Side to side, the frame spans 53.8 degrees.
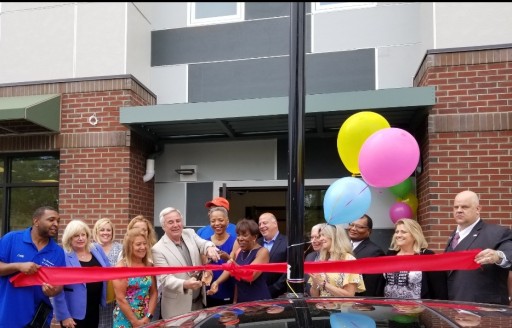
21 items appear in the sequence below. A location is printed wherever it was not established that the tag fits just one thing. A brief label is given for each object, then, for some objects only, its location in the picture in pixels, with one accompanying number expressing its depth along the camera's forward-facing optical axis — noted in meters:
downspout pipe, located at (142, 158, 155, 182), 7.95
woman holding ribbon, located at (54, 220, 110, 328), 4.63
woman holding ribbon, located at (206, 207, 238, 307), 5.01
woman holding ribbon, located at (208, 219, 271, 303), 4.60
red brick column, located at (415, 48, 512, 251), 6.29
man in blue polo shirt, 4.32
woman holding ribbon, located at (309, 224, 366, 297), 4.38
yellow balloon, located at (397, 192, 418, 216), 7.05
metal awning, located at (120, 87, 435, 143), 6.48
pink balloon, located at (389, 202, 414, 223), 6.88
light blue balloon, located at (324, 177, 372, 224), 4.36
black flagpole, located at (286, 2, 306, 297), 3.41
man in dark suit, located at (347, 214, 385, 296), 4.86
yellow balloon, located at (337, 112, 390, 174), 5.04
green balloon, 7.03
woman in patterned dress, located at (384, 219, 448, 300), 4.29
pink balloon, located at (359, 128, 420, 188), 4.24
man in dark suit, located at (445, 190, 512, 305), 4.23
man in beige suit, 4.55
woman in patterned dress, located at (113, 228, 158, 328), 4.48
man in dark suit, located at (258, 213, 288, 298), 4.98
